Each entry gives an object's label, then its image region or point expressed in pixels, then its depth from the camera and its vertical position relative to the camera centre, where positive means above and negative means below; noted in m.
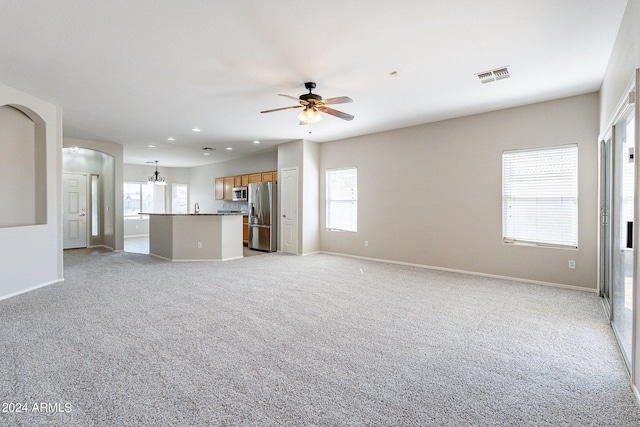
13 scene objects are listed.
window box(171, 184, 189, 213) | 11.98 +0.57
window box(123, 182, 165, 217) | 10.93 +0.53
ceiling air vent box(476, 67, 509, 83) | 3.54 +1.61
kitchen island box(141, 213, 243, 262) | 6.49 -0.51
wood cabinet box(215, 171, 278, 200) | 8.66 +0.96
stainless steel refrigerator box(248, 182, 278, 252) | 7.93 -0.09
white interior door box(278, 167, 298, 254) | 7.45 +0.11
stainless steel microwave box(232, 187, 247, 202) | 9.34 +0.57
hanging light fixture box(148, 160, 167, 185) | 10.12 +1.13
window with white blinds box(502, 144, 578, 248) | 4.41 +0.23
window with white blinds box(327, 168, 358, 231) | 7.04 +0.31
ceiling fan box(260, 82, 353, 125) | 3.82 +1.33
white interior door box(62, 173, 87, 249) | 8.22 +0.08
